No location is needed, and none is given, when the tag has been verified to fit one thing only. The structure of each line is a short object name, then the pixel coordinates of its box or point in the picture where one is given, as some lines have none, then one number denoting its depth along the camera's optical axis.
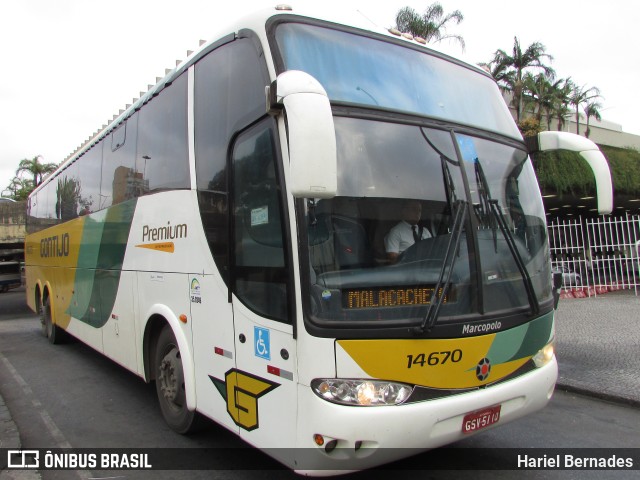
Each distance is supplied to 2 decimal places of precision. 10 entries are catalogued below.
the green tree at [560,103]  35.75
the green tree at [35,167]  38.84
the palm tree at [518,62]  34.12
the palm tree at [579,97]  38.47
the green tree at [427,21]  23.56
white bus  2.79
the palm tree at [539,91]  33.78
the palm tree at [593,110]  38.91
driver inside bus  3.03
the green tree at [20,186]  40.44
